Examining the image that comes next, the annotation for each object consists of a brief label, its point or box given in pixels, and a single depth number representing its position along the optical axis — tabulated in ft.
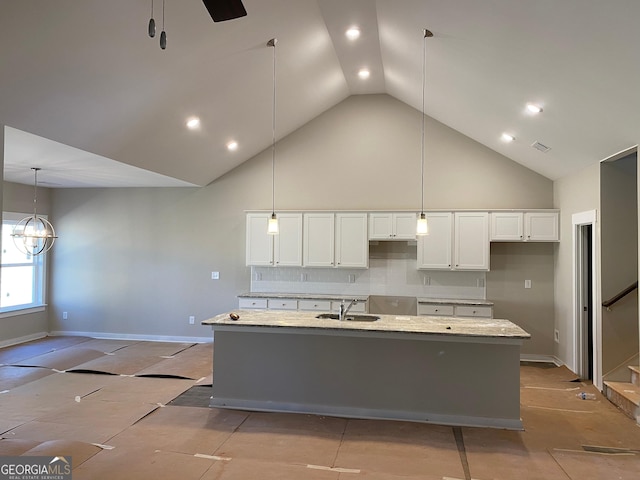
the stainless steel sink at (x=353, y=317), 14.22
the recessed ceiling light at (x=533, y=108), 14.32
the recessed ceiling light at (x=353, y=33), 15.25
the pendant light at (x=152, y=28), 7.36
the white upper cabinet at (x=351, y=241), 20.67
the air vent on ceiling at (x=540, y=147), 17.09
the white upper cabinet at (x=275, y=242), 21.29
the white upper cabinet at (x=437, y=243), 19.95
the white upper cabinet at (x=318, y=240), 20.97
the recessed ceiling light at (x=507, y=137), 18.00
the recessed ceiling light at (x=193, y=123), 16.52
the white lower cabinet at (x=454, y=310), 19.48
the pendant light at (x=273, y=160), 14.60
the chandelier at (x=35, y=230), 23.15
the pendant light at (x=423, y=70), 13.39
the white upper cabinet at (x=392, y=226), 20.34
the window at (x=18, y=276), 22.71
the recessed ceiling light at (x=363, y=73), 18.80
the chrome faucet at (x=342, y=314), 13.99
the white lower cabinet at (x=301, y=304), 20.59
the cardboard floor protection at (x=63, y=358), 18.60
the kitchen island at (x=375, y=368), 12.38
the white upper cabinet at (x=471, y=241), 19.65
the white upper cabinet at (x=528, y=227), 19.51
